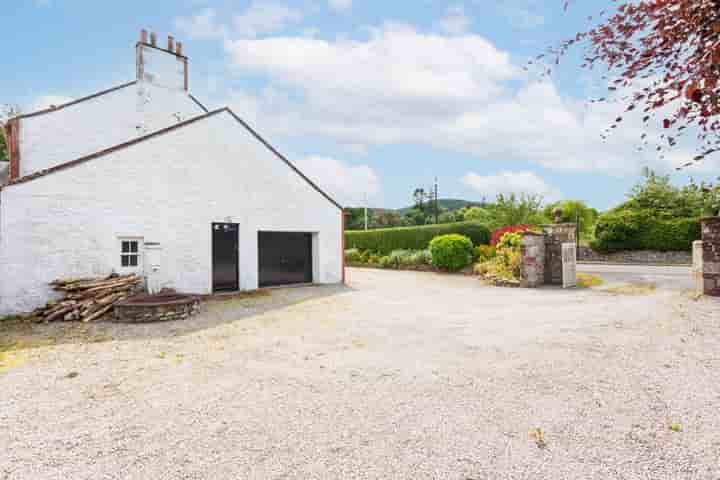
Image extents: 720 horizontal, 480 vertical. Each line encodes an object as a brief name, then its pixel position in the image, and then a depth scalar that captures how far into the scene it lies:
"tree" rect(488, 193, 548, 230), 30.05
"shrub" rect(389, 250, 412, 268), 21.89
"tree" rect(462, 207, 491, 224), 45.66
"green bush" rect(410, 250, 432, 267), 20.58
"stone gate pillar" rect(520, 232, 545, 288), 13.41
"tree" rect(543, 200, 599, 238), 38.94
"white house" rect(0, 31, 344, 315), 9.23
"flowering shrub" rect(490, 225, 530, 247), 17.41
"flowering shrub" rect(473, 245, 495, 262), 18.14
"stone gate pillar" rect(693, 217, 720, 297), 9.23
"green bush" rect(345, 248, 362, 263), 25.86
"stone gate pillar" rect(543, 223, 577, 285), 13.55
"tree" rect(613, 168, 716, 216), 25.81
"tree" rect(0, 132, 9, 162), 25.03
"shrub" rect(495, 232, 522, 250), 15.55
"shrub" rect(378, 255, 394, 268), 22.82
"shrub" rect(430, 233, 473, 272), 18.48
